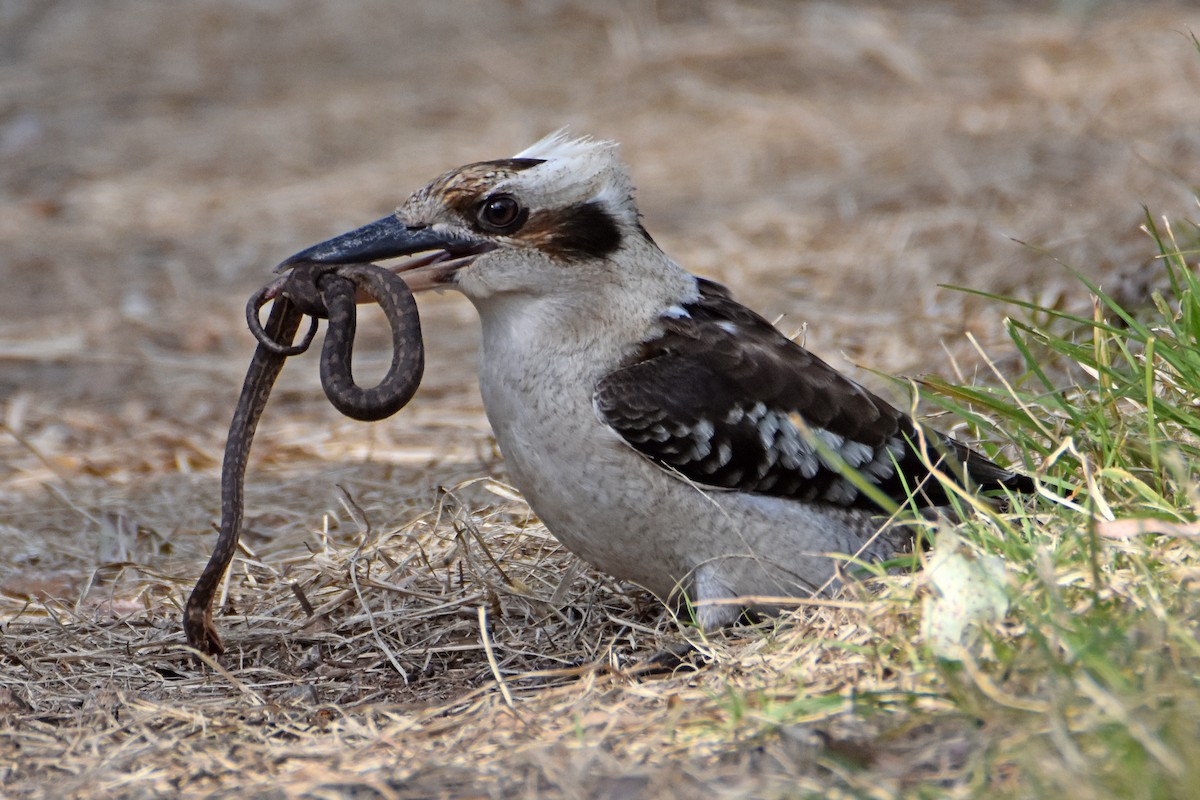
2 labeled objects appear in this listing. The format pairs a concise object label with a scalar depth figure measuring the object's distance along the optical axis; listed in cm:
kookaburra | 694
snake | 677
